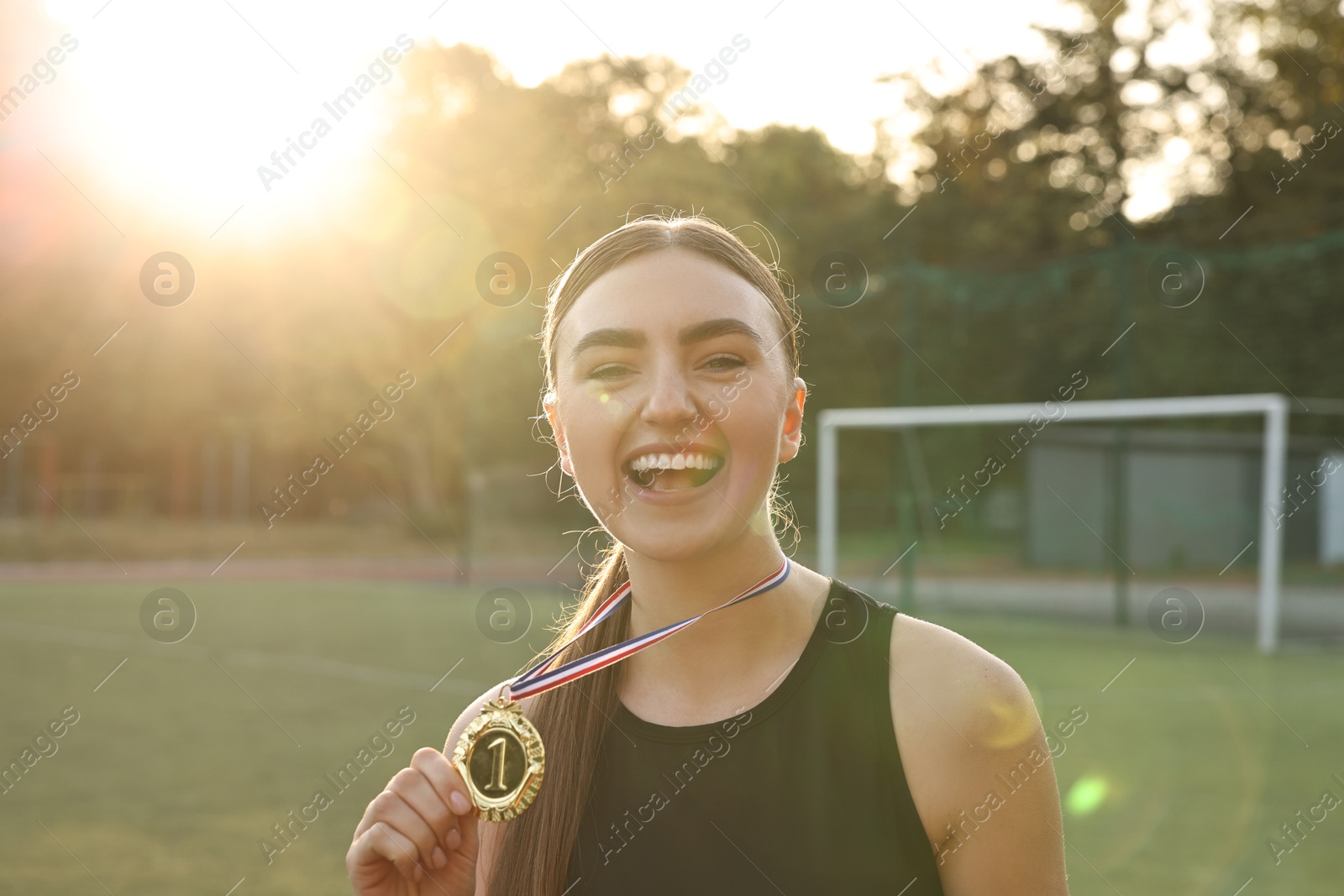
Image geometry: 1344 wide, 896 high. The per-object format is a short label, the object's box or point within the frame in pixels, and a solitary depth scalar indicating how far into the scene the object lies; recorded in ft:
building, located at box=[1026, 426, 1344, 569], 66.44
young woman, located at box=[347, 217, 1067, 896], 6.36
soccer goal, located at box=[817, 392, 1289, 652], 45.11
